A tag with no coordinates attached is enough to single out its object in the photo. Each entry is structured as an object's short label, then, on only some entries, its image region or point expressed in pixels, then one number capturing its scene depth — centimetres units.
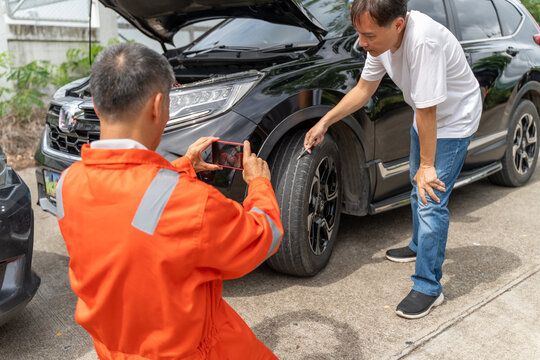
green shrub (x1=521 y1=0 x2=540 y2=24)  1009
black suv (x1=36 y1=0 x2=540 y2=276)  280
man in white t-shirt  244
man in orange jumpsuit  130
